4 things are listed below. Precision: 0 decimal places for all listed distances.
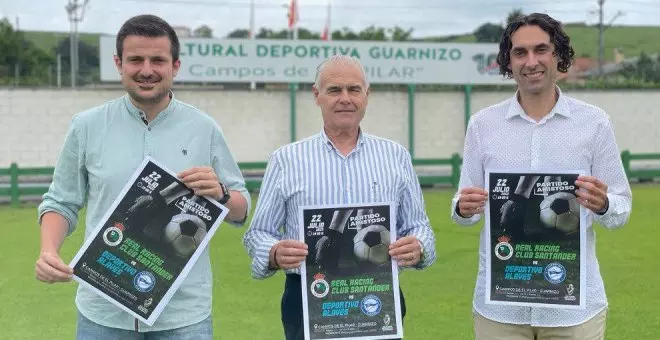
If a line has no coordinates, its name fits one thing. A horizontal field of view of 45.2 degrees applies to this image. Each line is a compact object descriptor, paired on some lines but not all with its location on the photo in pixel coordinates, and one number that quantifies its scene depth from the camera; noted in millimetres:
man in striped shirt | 3076
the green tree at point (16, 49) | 38469
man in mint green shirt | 2914
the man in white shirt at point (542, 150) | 3150
